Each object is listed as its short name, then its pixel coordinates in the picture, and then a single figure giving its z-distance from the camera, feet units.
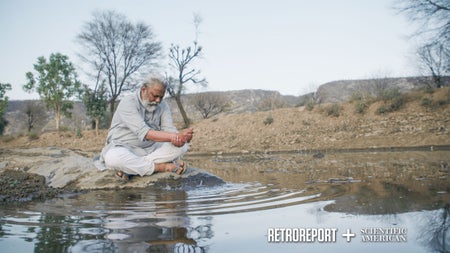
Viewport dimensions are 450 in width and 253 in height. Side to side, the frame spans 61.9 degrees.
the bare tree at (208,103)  119.14
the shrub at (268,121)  66.59
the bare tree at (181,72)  93.32
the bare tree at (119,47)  94.79
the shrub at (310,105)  67.81
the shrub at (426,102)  56.57
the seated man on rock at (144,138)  12.75
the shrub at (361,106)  61.16
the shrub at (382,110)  58.52
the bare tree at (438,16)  49.39
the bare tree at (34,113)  128.67
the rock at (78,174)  13.41
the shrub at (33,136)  85.05
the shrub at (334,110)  62.75
